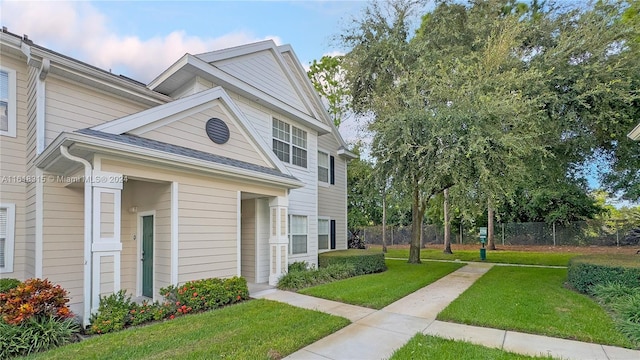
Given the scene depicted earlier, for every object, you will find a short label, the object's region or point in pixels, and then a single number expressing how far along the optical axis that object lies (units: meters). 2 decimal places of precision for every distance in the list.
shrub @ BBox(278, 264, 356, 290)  9.01
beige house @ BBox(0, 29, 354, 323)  5.79
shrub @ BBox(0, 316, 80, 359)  4.52
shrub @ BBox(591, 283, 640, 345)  5.19
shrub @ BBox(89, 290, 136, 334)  5.29
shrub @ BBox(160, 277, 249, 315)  6.47
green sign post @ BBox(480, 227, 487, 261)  16.66
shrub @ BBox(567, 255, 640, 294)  7.49
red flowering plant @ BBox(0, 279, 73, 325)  4.71
